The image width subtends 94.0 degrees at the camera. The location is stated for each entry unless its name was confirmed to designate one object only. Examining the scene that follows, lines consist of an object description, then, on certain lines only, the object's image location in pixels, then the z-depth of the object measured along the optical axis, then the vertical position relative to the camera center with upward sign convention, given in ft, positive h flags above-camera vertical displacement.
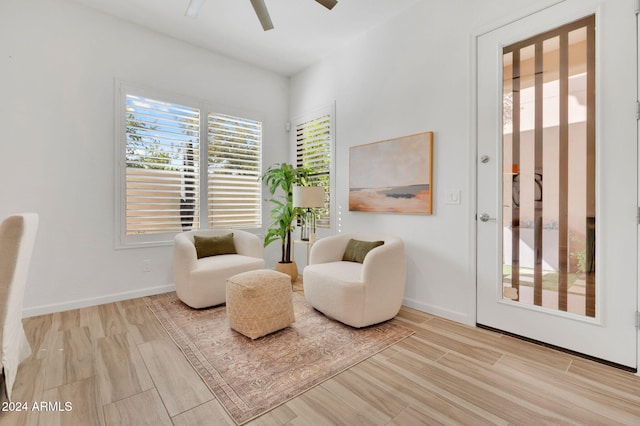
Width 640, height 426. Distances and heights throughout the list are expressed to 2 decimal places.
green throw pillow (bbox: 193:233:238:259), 11.30 -1.30
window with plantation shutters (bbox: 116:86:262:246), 11.23 +1.84
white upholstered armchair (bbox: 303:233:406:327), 8.22 -2.16
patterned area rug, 5.58 -3.34
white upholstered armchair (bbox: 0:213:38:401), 4.67 -1.03
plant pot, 12.85 -2.45
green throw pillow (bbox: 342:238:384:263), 10.05 -1.29
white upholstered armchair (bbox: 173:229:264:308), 9.82 -1.82
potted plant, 13.09 -0.05
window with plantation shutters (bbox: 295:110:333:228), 13.47 +2.89
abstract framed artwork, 9.78 +1.32
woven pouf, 7.71 -2.42
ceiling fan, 7.09 +4.97
